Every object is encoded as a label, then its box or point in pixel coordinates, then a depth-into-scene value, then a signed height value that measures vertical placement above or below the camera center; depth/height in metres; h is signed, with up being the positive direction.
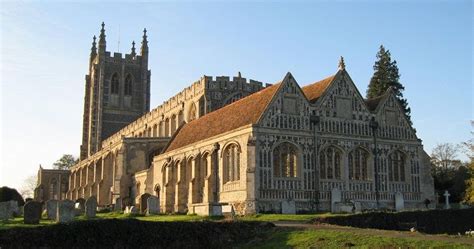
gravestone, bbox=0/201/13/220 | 33.62 -0.80
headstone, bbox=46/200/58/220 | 36.06 -0.81
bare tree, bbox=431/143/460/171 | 70.88 +4.55
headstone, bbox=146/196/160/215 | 39.69 -0.60
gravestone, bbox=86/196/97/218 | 37.23 -0.66
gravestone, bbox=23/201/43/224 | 29.88 -0.83
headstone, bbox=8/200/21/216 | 43.12 -0.91
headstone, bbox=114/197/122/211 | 52.28 -0.76
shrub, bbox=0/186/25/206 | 67.44 +0.44
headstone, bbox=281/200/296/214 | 35.97 -0.72
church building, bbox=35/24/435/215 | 37.75 +2.84
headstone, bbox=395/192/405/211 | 41.20 -0.51
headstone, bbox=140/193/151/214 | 42.50 -0.40
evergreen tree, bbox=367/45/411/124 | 68.44 +14.45
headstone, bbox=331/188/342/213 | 38.78 -0.11
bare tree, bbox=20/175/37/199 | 126.59 +1.25
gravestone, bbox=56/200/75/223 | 29.54 -0.78
